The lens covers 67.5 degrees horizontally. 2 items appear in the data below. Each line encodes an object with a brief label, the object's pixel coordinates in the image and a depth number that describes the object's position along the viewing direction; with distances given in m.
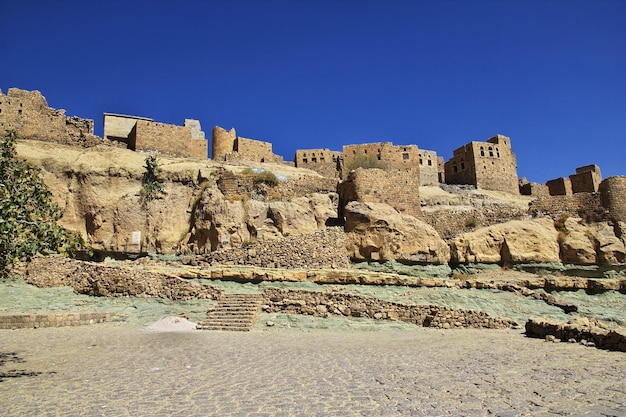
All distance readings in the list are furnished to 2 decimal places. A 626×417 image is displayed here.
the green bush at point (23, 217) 7.99
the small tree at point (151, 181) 22.53
